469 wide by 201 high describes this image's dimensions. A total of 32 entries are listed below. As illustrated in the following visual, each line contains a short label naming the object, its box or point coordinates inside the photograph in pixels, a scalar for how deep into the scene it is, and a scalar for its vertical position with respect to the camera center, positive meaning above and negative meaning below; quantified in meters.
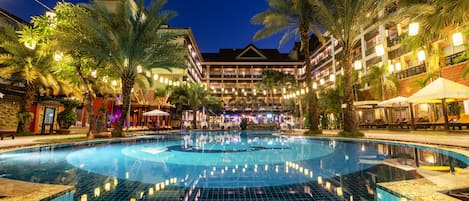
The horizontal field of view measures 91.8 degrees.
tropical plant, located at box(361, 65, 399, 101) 21.34 +3.89
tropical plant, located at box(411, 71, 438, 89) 16.70 +3.22
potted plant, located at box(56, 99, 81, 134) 17.49 +0.47
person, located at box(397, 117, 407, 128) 17.84 -0.16
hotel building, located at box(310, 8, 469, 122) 16.14 +4.80
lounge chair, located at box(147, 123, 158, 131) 25.05 -0.38
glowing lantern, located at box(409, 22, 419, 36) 8.90 +3.67
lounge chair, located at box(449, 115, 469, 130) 13.04 -0.07
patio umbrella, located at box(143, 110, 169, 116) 23.16 +0.99
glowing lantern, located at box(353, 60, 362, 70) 13.52 +3.45
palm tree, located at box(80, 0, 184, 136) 13.96 +5.31
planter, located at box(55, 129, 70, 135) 17.86 -0.63
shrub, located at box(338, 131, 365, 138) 13.09 -0.72
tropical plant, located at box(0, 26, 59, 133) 13.50 +3.45
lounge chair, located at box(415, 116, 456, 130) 15.37 -0.21
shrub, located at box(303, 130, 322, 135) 16.14 -0.70
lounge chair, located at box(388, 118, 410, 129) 17.71 -0.24
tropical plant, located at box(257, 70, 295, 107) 35.50 +6.74
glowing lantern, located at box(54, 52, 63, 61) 12.05 +3.59
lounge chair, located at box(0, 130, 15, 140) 11.84 -0.57
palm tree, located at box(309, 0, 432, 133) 12.68 +5.83
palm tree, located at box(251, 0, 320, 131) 16.11 +7.31
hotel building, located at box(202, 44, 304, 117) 51.88 +12.67
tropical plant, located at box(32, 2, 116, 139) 12.32 +4.28
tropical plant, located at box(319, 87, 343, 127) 22.55 +2.03
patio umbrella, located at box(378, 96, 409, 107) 15.49 +1.50
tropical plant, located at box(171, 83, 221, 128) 28.94 +3.42
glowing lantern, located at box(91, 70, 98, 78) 14.44 +3.17
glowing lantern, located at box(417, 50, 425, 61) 12.29 +3.66
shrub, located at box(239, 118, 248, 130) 30.47 -0.21
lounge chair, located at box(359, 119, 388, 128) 20.72 -0.27
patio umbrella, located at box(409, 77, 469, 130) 11.15 +1.55
